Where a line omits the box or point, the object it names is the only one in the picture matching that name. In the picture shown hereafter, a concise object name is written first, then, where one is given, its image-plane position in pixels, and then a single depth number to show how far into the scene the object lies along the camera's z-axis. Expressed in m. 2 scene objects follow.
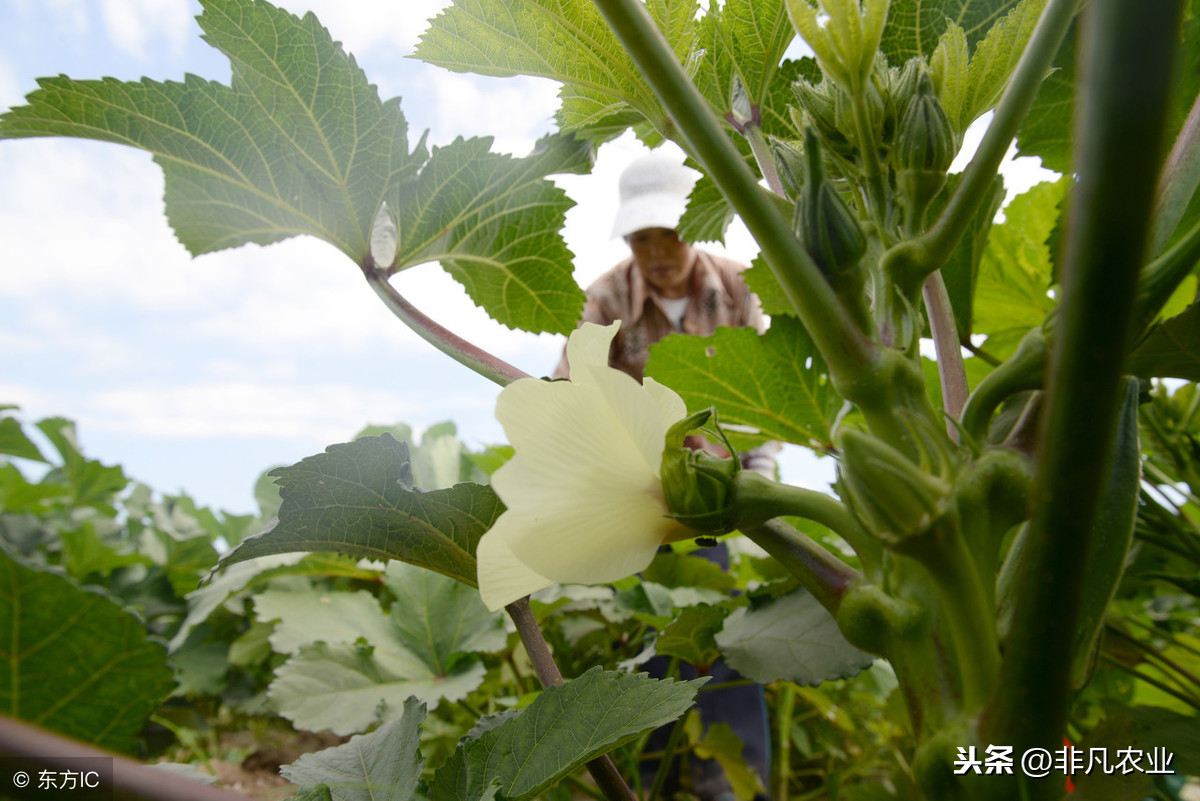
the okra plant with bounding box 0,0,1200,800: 0.21
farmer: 2.24
